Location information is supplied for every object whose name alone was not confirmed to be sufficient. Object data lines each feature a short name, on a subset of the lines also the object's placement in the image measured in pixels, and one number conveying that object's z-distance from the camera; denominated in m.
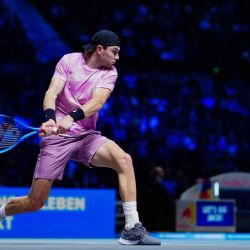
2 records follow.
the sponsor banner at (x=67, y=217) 13.77
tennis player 8.72
